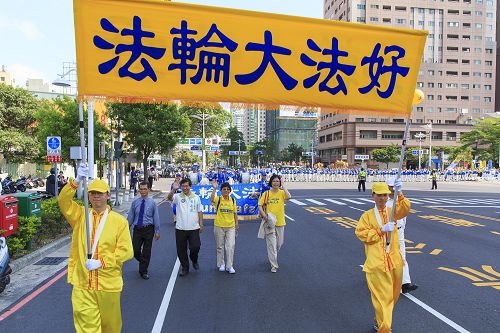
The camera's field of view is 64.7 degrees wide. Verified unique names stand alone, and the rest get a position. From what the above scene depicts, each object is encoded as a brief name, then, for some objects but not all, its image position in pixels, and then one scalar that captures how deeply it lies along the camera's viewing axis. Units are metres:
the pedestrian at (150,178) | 27.78
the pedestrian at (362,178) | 27.78
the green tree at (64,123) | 24.56
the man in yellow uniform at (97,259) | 3.49
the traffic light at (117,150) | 17.62
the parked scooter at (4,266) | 5.80
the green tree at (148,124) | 26.14
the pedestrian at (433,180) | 30.55
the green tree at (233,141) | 90.81
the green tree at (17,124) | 35.22
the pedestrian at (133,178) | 23.70
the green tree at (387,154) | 70.25
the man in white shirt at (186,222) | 7.09
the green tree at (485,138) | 59.19
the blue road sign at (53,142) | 13.56
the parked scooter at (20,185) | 23.88
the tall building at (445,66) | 79.12
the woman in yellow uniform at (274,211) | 7.26
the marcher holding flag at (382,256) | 4.30
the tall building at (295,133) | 122.85
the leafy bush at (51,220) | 9.86
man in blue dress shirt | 7.06
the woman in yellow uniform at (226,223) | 7.23
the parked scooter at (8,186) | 22.07
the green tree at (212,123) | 58.13
